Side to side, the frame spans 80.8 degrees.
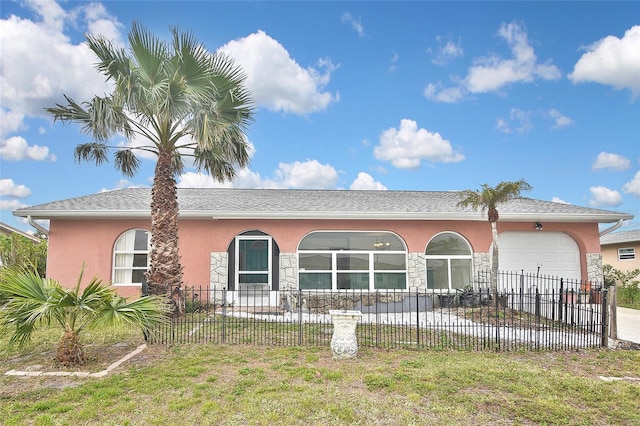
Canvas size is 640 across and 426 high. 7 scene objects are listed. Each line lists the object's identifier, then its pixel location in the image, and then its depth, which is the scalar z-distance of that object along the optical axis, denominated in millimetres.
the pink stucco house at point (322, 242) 13297
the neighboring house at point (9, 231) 21562
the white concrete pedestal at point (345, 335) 6973
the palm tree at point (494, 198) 11539
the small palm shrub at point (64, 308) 5879
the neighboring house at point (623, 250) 20516
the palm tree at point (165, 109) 9742
